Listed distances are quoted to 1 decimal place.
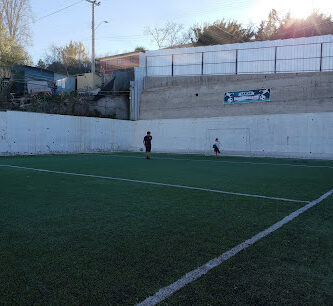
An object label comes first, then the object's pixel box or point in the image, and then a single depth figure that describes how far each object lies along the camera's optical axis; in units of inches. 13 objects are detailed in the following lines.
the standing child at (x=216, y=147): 792.9
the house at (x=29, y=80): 1215.2
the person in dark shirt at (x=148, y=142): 654.5
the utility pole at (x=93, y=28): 1402.3
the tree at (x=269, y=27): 1738.4
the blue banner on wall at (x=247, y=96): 899.4
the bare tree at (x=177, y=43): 1986.7
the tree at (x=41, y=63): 2122.3
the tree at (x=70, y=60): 2032.1
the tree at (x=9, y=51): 1070.4
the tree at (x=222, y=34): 1663.4
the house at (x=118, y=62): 1782.7
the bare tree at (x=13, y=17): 1376.7
